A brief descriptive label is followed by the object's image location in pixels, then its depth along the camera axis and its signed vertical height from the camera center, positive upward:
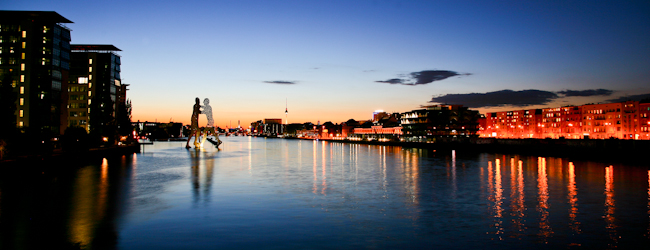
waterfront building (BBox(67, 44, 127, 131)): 123.12 +18.16
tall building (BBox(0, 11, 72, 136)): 87.06 +16.13
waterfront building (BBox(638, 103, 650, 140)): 155.75 +4.32
